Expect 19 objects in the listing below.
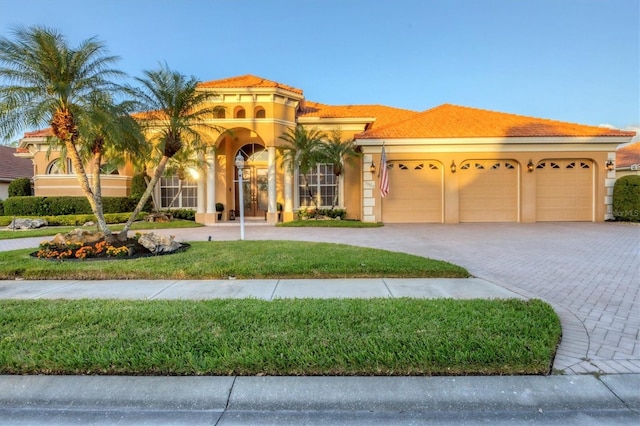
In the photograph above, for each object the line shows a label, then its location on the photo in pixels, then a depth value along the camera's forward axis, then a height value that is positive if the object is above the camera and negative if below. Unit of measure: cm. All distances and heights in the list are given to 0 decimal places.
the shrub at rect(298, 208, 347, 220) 1775 -82
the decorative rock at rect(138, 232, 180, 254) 823 -107
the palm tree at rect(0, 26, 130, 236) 719 +261
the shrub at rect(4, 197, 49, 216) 1744 -21
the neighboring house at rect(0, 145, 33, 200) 2523 +291
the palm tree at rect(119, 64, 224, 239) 898 +262
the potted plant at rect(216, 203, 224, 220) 1823 -50
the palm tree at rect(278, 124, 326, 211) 1588 +244
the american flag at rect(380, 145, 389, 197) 1503 +90
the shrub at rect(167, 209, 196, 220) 1831 -76
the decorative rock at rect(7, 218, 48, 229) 1504 -99
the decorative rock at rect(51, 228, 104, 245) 835 -92
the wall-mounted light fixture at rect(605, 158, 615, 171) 1639 +154
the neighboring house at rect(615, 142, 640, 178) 2430 +318
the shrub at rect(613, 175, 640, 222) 1580 -14
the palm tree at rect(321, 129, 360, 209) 1603 +229
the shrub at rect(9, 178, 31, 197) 1967 +84
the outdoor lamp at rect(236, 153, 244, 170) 1131 +128
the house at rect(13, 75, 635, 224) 1648 +163
